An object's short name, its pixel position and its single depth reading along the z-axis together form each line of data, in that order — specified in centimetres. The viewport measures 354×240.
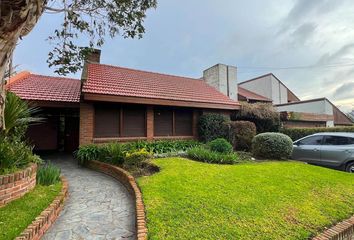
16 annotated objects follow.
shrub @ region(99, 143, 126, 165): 859
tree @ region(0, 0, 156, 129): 791
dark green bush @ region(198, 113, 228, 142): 1362
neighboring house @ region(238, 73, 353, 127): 1974
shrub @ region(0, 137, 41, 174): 489
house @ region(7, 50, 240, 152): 1108
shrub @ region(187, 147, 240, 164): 943
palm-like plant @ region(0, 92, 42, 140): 564
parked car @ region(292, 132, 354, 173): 952
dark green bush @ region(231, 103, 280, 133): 1556
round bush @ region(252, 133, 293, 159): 1092
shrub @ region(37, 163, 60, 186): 605
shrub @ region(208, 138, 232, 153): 1041
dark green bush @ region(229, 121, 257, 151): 1312
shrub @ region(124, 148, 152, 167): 793
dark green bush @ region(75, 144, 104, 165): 954
